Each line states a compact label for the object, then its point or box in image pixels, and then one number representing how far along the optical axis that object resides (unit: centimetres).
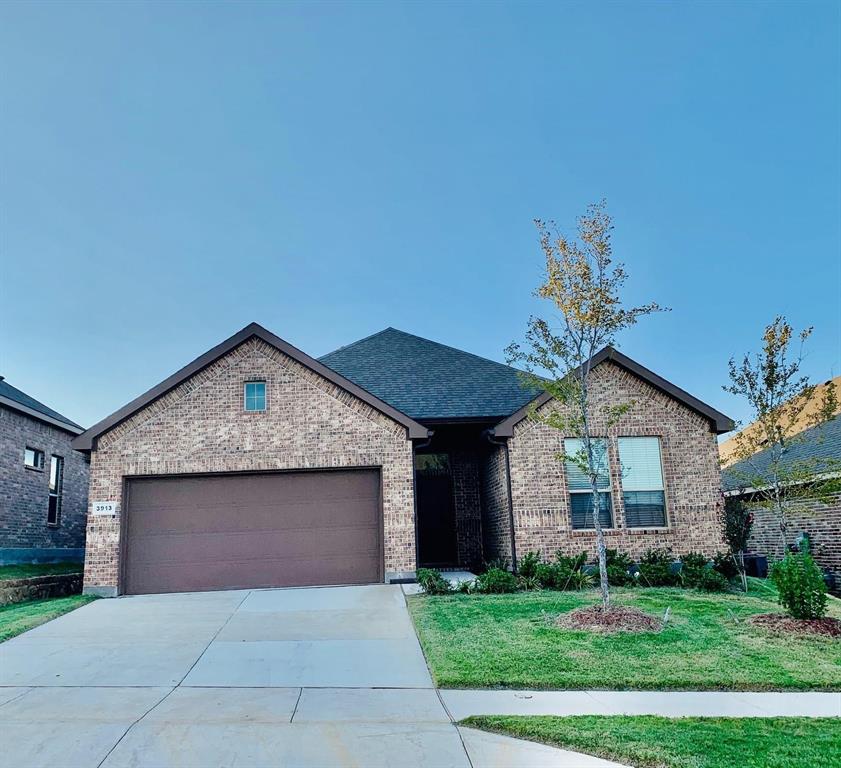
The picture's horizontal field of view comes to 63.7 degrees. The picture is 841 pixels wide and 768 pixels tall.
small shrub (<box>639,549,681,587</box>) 1288
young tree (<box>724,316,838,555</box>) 1037
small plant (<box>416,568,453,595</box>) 1204
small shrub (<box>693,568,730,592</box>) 1250
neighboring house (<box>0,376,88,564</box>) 1733
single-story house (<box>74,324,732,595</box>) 1358
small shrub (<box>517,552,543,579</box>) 1312
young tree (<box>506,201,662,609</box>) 1045
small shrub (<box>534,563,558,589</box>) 1249
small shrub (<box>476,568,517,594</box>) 1204
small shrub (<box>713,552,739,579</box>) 1343
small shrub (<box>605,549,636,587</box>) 1284
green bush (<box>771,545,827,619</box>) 931
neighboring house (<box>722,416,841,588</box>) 1538
